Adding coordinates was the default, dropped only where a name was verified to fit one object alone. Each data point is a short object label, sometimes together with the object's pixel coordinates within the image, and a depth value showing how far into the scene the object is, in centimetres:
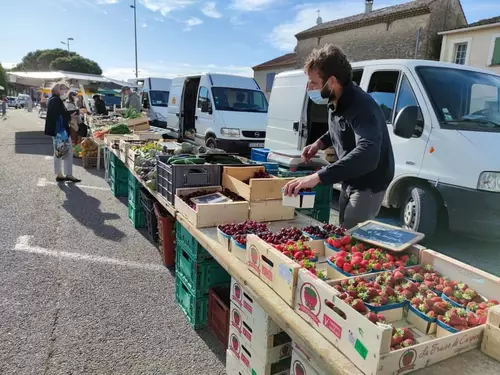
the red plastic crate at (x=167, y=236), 409
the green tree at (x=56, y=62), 6102
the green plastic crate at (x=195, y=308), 302
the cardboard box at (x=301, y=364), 166
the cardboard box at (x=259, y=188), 287
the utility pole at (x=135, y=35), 3525
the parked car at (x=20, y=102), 4704
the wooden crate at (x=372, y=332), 124
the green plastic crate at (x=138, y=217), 534
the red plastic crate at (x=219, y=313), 282
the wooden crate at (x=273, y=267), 168
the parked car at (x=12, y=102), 4834
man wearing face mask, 215
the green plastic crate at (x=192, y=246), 291
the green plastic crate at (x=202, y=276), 296
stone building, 2089
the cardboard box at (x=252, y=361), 208
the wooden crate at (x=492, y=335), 138
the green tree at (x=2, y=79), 6494
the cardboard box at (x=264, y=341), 204
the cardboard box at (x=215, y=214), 272
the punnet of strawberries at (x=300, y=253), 183
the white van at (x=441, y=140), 424
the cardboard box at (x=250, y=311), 201
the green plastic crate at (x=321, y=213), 449
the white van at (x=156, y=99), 1644
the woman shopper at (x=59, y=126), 717
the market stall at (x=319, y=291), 136
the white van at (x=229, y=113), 998
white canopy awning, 1722
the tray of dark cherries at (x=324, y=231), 227
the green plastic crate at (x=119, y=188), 703
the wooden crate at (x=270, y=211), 290
